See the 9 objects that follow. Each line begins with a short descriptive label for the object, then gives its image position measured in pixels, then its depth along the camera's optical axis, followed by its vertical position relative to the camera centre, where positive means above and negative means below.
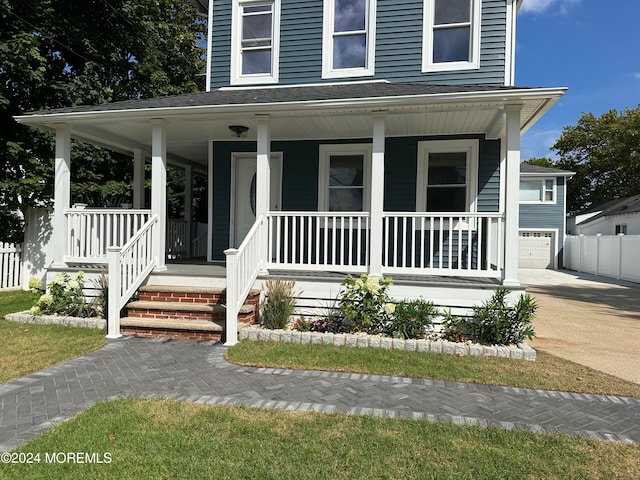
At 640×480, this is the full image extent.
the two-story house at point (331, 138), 5.84 +1.89
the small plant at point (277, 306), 5.70 -1.01
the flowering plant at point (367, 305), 5.49 -0.93
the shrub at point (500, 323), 5.14 -1.08
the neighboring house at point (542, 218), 20.17 +1.11
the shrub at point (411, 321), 5.36 -1.11
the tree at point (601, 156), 31.48 +7.15
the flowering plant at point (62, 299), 6.33 -1.06
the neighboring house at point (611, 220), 19.99 +1.22
